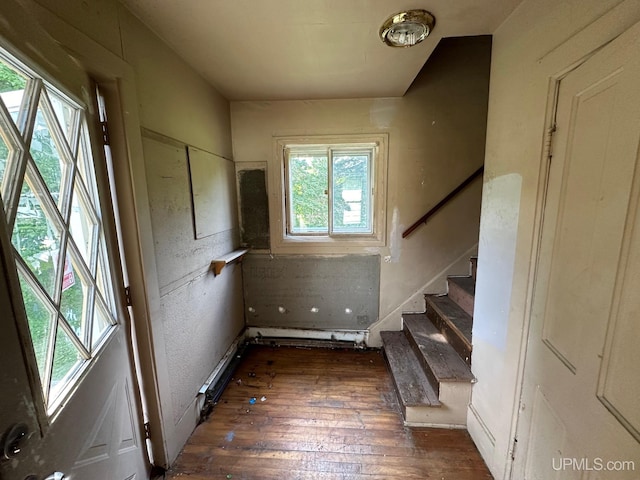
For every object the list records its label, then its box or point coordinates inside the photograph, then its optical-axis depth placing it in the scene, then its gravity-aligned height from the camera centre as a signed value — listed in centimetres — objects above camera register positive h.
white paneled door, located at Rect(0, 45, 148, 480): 65 -30
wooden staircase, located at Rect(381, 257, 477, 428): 168 -114
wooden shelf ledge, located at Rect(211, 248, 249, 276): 200 -46
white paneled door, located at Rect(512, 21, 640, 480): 71 -28
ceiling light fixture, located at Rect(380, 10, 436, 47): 121 +85
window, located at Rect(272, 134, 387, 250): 242 +8
